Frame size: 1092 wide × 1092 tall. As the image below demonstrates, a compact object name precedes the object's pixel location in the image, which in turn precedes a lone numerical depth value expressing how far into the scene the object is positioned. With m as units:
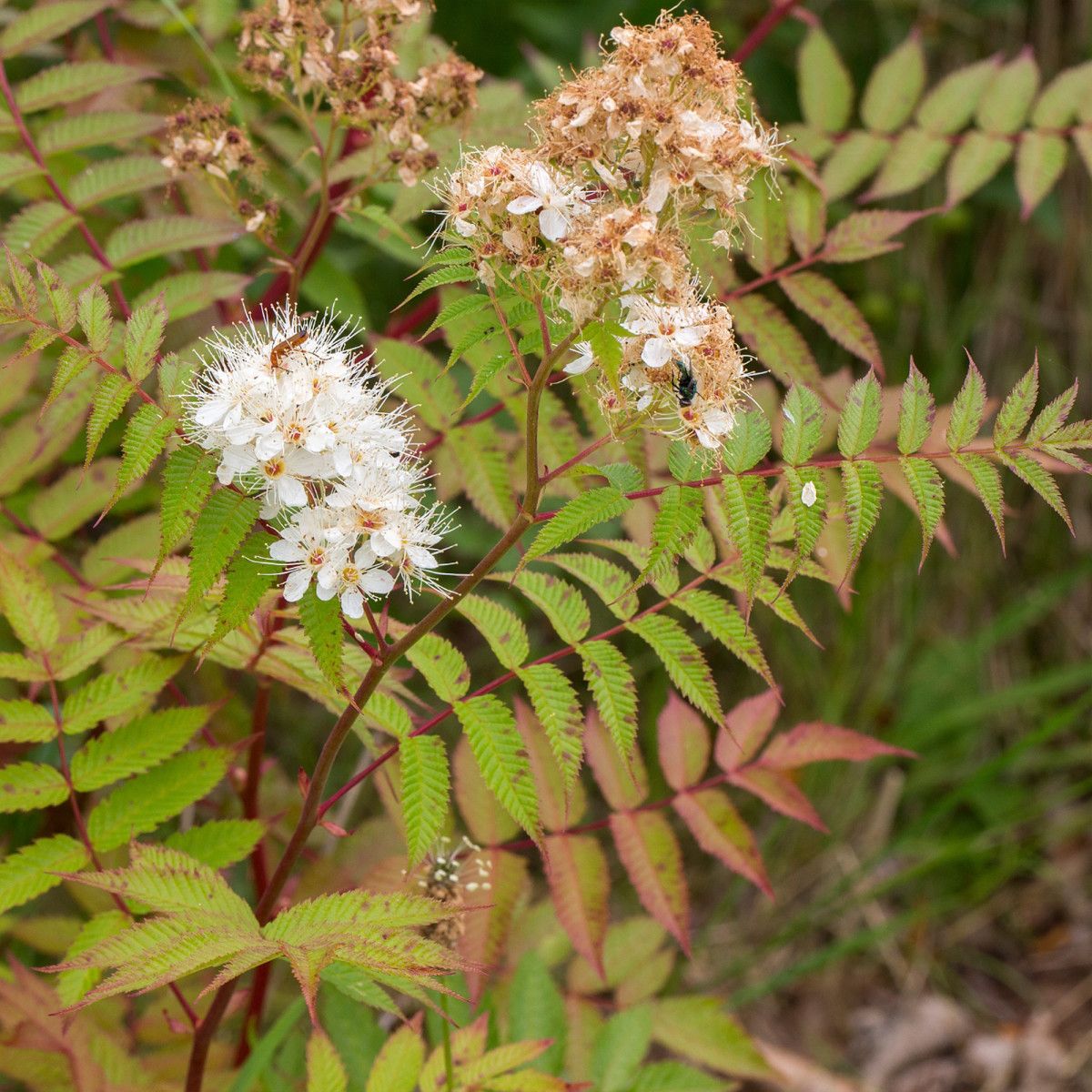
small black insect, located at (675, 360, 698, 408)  0.67
